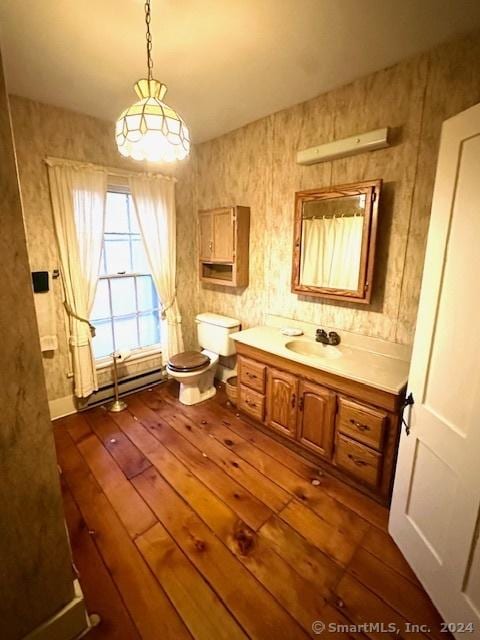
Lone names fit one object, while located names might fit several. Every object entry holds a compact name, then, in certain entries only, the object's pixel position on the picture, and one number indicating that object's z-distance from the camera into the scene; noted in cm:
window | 288
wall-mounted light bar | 188
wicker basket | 292
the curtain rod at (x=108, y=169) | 232
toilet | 283
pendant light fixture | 131
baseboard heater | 293
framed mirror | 199
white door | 111
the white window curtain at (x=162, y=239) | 289
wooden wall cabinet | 281
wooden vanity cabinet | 174
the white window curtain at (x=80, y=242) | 240
